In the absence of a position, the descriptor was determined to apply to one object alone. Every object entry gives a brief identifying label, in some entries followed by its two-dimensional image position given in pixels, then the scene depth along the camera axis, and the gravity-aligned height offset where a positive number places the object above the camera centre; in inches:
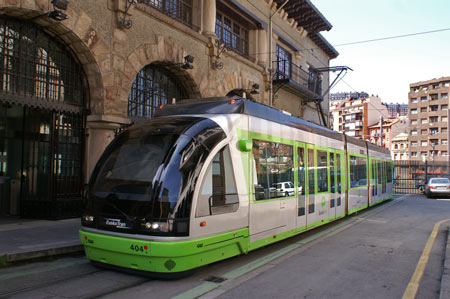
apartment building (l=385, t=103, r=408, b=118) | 5903.1 +987.5
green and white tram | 206.8 -11.3
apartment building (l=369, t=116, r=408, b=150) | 4089.6 +466.7
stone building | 368.5 +104.1
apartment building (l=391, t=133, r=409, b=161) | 3826.3 +261.8
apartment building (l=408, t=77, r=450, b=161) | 3481.8 +495.3
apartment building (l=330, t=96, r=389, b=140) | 4178.2 +658.5
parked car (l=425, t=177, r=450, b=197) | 940.6 -33.7
